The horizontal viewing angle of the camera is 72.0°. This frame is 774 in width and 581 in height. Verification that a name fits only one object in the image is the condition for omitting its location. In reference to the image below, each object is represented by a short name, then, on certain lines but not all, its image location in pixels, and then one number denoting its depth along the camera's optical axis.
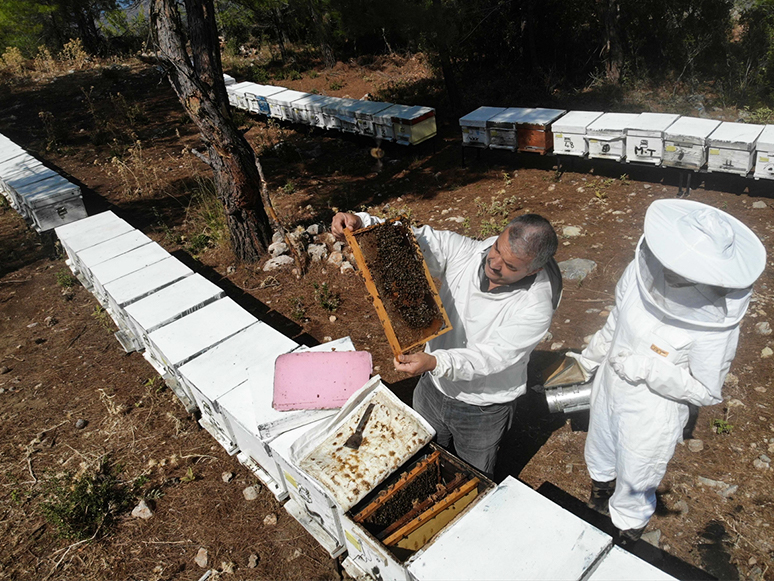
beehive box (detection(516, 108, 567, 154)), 7.93
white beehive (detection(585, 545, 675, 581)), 2.12
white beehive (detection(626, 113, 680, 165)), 7.04
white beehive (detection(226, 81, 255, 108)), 12.61
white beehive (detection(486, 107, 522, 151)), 8.23
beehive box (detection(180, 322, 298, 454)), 3.54
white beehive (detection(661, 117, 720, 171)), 6.73
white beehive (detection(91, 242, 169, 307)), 5.18
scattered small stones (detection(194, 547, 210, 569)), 3.44
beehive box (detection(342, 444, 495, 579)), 2.56
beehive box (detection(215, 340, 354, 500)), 3.10
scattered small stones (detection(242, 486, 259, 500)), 3.86
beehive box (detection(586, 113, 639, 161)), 7.38
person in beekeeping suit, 2.49
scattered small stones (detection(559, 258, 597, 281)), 5.86
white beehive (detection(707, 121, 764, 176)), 6.43
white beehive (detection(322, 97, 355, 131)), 10.13
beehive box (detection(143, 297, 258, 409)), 3.95
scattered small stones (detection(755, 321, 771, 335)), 4.74
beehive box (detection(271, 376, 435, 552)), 2.66
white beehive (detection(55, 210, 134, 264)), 5.98
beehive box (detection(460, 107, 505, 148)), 8.50
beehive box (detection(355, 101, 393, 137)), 9.58
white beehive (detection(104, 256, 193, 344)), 4.79
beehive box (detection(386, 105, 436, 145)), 9.02
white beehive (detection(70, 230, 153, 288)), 5.55
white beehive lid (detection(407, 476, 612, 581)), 2.18
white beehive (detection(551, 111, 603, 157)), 7.65
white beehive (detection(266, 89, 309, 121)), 11.27
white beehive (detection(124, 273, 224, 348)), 4.38
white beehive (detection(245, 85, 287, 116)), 11.92
